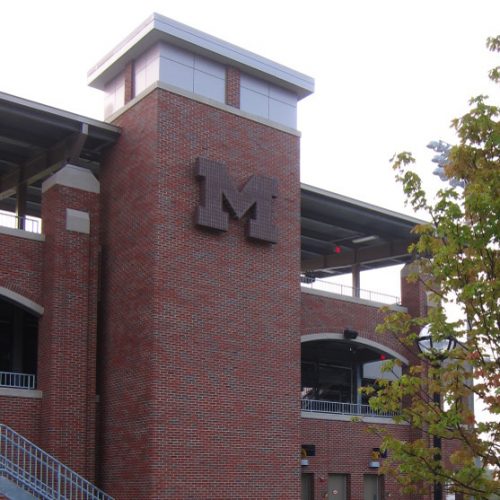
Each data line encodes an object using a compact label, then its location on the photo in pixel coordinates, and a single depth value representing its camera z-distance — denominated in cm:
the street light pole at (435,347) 1367
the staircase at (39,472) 2090
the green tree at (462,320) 1290
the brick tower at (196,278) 2388
